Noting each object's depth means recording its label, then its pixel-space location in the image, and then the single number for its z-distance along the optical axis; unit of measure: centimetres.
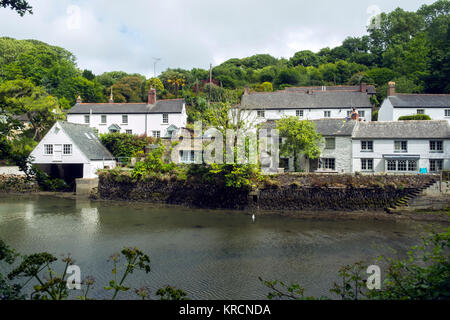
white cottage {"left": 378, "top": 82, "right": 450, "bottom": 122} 3872
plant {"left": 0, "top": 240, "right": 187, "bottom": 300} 431
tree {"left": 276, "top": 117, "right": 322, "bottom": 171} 3059
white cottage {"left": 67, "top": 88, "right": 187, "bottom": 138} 4181
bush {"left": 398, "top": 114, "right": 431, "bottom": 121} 3539
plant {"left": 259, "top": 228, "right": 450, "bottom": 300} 421
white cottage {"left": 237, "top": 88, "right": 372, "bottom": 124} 4288
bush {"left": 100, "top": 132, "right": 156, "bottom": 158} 3659
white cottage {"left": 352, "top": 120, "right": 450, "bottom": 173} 2970
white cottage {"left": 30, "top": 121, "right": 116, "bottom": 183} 3194
